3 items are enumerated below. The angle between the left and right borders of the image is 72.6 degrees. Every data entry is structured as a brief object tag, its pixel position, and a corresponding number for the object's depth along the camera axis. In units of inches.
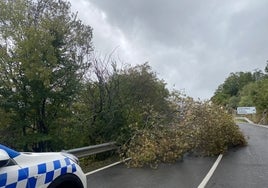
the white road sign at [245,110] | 1281.2
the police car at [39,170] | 78.1
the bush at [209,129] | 282.1
